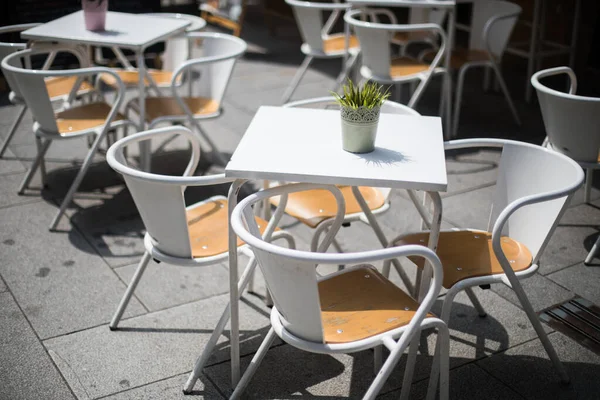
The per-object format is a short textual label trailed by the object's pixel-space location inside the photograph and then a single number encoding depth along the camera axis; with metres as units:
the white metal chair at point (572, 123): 3.53
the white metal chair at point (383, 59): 4.98
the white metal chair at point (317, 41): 5.69
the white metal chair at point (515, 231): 2.63
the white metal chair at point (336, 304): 2.13
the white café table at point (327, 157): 2.49
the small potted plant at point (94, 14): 4.51
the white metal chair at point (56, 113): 3.95
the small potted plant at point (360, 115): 2.65
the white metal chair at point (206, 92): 4.41
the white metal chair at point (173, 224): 2.72
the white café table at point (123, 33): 4.30
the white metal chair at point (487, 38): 5.52
